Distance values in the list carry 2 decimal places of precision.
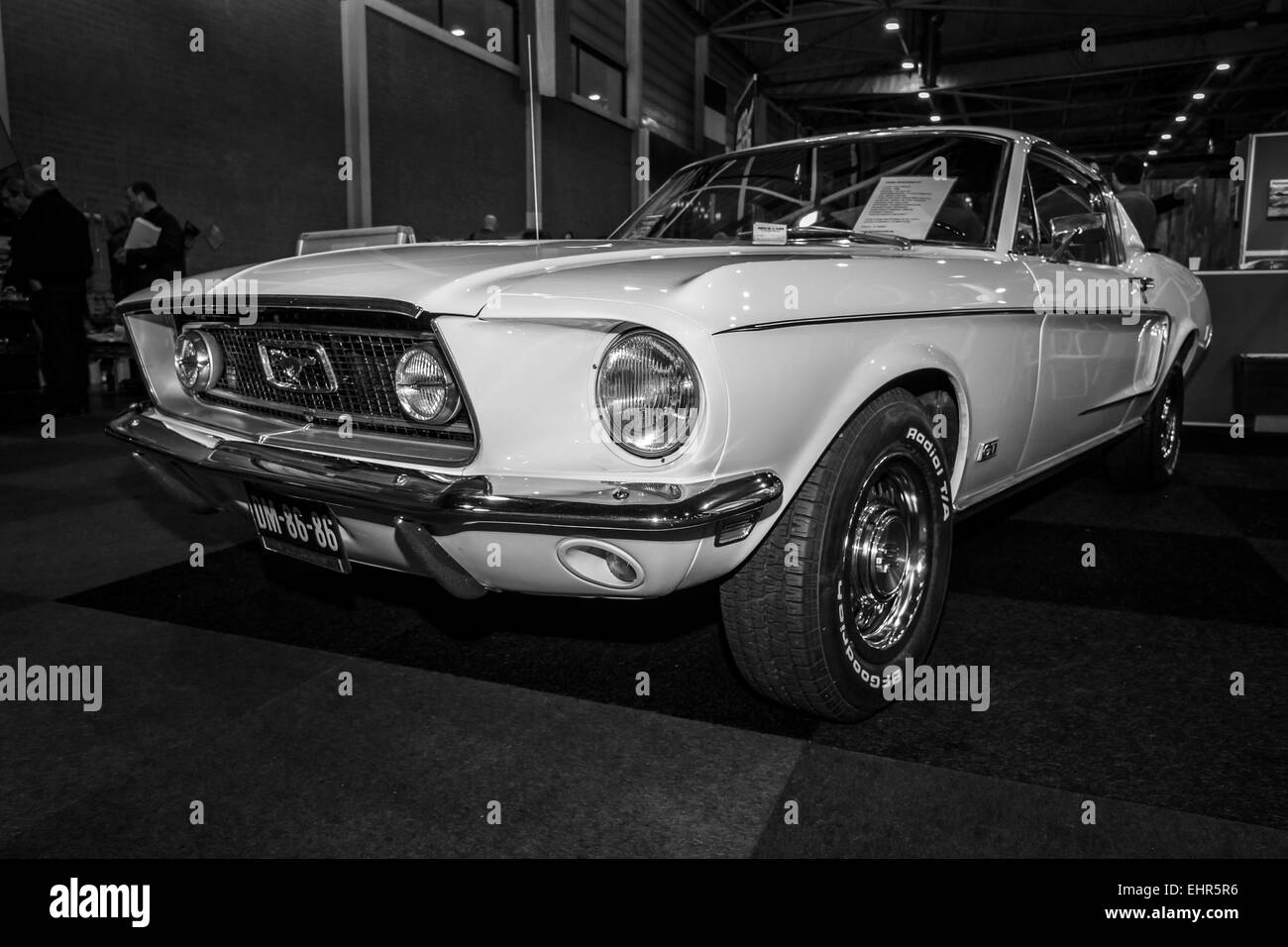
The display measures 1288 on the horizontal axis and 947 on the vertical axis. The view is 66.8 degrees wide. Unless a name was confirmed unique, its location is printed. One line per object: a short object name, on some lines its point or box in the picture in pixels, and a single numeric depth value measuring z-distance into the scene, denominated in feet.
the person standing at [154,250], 24.66
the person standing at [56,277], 22.54
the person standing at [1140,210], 17.31
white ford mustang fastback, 5.42
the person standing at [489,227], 27.96
